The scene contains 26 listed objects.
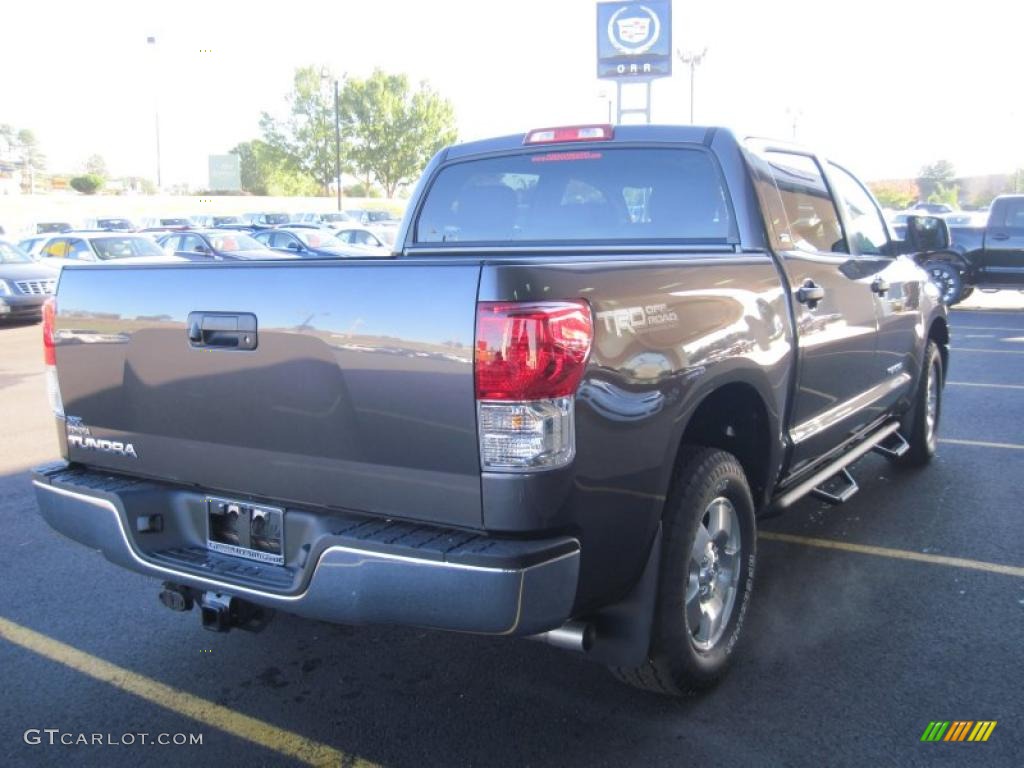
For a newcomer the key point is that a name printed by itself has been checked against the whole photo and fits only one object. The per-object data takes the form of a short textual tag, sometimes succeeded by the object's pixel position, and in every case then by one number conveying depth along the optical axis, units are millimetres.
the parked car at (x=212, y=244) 20562
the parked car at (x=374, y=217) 39625
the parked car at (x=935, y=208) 41156
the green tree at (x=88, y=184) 73062
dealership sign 35781
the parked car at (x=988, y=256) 16562
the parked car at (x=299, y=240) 23295
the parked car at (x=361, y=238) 25852
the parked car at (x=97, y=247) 18234
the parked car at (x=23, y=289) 15555
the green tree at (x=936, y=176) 86688
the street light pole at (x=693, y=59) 62250
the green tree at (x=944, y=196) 64500
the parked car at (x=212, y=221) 40625
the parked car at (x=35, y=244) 19470
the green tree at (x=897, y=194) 59625
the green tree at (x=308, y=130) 79562
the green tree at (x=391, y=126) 78938
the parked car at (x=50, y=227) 36344
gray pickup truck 2504
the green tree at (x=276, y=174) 83375
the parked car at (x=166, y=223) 39919
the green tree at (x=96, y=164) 141125
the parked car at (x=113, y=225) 37500
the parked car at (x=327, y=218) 44219
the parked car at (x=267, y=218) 42094
